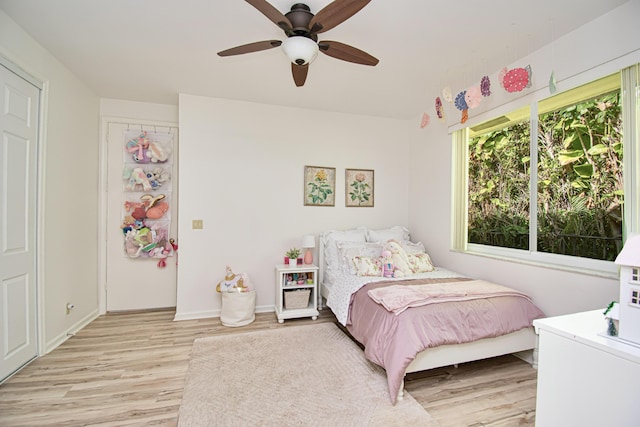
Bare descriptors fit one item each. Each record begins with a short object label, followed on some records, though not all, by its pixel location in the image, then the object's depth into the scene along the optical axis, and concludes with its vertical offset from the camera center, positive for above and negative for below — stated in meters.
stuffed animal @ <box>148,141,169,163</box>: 3.59 +0.74
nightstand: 3.35 -0.98
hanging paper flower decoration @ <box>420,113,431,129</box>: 2.90 +0.98
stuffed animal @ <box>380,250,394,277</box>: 2.97 -0.56
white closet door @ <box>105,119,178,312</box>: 3.58 -0.66
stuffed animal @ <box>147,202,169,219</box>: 3.57 +0.00
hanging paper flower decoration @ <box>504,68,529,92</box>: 2.17 +1.06
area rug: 1.73 -1.28
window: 2.03 +0.33
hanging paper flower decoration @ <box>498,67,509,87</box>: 2.35 +1.19
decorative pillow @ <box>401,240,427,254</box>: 3.46 -0.44
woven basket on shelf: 3.40 -1.06
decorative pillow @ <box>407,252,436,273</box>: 3.13 -0.57
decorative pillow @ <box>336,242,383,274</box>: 3.20 -0.46
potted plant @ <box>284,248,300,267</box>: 3.51 -0.56
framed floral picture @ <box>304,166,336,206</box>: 3.84 +0.36
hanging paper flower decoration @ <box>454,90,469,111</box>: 2.62 +1.05
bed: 1.94 -0.82
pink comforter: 1.89 -0.83
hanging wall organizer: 3.56 +0.19
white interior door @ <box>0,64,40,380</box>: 2.12 -0.09
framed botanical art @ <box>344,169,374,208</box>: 4.01 +0.36
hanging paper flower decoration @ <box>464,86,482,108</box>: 2.49 +1.05
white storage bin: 3.23 -1.13
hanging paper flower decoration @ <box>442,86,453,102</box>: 2.55 +1.09
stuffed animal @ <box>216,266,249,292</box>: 3.29 -0.87
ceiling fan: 1.58 +1.15
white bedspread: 2.73 -0.77
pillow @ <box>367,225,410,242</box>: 3.71 -0.29
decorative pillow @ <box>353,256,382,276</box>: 2.97 -0.58
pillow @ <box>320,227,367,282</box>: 3.44 -0.38
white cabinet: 1.04 -0.65
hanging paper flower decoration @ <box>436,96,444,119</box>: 2.69 +1.01
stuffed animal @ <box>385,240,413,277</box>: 3.00 -0.52
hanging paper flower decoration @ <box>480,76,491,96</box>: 2.37 +1.09
